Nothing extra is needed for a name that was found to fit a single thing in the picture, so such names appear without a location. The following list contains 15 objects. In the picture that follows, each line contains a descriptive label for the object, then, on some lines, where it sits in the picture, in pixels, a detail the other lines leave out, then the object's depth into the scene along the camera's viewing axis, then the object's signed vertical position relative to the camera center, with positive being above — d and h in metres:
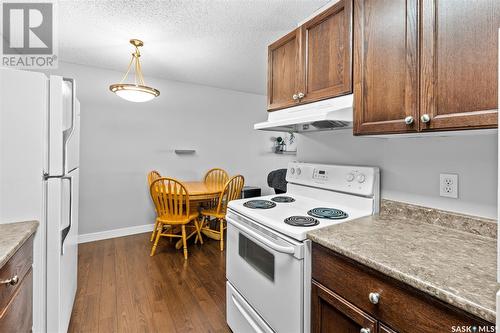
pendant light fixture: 2.35 +0.75
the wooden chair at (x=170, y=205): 2.69 -0.45
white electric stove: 1.10 -0.37
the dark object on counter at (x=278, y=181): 3.52 -0.22
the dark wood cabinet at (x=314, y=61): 1.31 +0.66
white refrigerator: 1.21 -0.02
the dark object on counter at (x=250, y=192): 4.10 -0.44
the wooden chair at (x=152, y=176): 3.25 -0.14
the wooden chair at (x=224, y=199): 3.01 -0.42
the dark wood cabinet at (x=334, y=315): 0.88 -0.58
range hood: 1.28 +0.29
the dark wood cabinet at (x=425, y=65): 0.83 +0.40
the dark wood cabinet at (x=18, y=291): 0.90 -0.52
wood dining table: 2.84 -0.32
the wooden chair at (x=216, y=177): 3.81 -0.18
